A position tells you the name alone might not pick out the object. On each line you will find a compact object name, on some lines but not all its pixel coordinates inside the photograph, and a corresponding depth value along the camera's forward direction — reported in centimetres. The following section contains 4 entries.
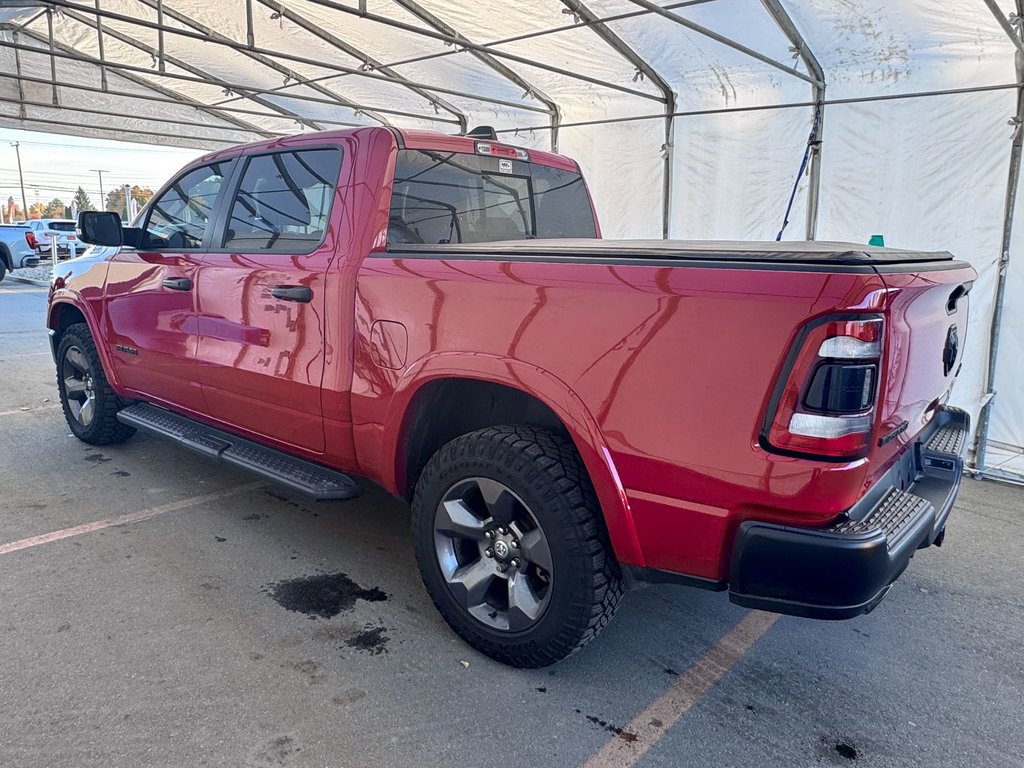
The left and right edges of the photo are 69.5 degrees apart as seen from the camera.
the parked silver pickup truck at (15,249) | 1716
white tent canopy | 543
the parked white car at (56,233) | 1917
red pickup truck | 192
